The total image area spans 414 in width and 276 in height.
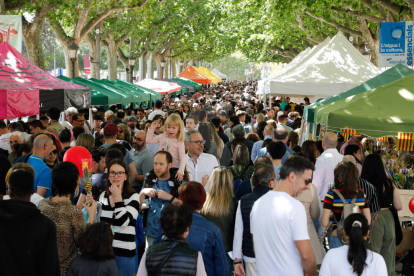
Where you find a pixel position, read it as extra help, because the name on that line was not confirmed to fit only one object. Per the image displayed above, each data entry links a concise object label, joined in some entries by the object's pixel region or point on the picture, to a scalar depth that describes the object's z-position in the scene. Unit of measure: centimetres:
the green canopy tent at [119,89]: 1684
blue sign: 1359
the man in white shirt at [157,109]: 1277
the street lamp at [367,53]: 2365
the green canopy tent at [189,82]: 3364
